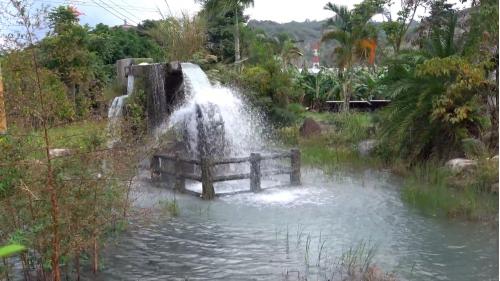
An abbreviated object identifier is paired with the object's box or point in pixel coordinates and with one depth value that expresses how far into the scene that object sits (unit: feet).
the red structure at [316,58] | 165.00
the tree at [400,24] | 83.35
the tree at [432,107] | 34.12
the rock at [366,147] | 41.95
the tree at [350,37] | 69.10
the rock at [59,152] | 16.20
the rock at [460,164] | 30.91
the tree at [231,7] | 83.61
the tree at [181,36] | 52.90
